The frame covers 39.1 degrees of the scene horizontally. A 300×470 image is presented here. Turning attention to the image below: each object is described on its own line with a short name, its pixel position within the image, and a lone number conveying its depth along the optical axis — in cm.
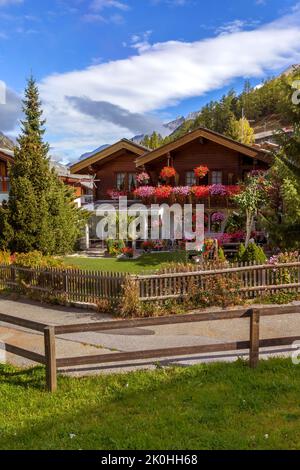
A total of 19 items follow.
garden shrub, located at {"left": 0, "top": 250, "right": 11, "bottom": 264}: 1691
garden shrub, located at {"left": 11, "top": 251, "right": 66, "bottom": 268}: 1478
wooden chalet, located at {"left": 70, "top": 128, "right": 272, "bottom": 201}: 2439
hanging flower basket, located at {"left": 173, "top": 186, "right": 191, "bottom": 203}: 2362
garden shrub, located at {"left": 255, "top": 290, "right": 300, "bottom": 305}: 1256
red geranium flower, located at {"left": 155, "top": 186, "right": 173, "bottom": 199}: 2406
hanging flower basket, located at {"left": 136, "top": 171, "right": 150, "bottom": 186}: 2597
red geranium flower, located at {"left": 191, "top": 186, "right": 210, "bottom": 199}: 2332
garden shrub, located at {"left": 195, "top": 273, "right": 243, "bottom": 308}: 1225
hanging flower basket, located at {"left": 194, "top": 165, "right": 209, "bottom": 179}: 2412
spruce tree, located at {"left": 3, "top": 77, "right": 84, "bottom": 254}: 1888
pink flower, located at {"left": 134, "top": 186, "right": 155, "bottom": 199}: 2447
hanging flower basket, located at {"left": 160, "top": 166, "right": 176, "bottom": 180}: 2492
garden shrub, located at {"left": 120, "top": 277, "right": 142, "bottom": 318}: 1180
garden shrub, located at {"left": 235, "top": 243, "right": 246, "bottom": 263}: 1429
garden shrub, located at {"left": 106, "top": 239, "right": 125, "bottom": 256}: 2269
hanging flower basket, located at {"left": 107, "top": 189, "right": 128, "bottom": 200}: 2754
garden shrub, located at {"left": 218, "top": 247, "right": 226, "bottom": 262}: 1514
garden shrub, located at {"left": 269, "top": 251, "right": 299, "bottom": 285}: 1291
